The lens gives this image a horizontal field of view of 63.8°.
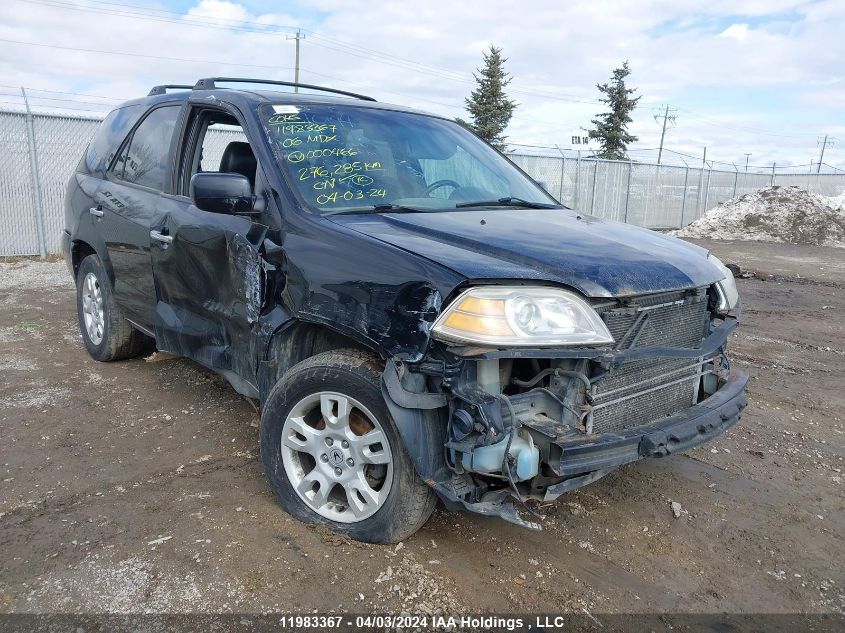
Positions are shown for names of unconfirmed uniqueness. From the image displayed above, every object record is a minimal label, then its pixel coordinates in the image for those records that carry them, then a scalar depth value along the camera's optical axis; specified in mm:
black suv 2453
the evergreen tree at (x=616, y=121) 39156
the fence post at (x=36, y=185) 11164
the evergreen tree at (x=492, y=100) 37406
